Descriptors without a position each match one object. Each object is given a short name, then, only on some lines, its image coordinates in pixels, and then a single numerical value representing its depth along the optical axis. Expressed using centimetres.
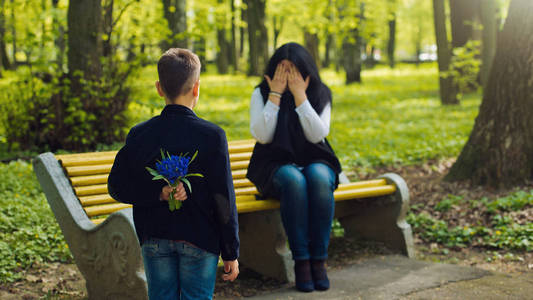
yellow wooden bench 370
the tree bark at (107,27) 830
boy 241
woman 418
